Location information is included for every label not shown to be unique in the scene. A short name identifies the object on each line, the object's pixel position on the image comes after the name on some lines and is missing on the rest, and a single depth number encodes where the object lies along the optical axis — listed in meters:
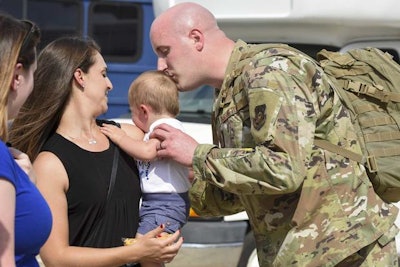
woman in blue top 4.79
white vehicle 10.83
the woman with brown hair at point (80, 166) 6.42
